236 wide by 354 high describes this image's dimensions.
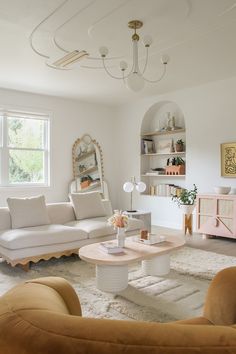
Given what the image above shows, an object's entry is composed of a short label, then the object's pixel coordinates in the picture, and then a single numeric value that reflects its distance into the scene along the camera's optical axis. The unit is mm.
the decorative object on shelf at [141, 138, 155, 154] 7035
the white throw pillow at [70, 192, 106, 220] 4695
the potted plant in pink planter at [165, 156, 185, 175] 6344
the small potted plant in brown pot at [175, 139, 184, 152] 6359
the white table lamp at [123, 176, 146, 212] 4584
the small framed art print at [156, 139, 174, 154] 6645
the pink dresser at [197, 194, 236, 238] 5051
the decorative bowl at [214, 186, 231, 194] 5238
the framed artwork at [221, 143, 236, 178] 5340
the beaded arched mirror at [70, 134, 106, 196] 6965
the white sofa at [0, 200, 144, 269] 3455
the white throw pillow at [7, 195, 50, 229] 3990
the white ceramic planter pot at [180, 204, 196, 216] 5547
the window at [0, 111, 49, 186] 6076
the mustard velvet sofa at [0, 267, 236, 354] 634
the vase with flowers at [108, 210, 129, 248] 3182
